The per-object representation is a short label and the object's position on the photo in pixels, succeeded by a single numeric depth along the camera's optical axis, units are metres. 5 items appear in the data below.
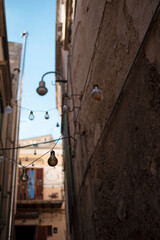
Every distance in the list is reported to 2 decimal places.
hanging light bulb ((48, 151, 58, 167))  3.59
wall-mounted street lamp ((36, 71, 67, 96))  4.09
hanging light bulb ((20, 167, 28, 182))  4.16
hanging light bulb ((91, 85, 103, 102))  2.97
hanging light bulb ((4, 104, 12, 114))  4.71
